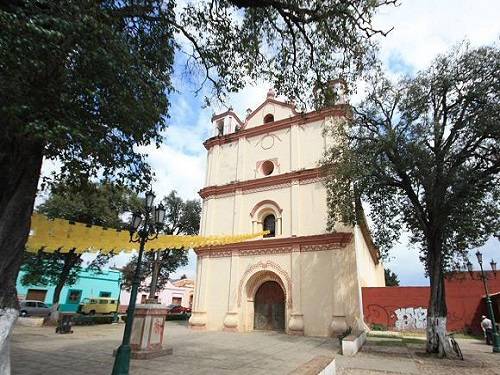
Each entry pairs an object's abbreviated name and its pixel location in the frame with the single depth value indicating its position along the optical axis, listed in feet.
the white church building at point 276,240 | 51.70
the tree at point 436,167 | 36.37
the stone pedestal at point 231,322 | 56.70
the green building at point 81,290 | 101.30
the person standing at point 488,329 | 48.69
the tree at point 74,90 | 13.67
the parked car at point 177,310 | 112.90
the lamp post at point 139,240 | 20.69
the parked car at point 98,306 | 97.76
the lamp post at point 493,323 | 42.04
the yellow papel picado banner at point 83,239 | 28.76
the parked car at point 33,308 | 83.97
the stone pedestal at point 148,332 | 31.07
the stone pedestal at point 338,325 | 48.19
